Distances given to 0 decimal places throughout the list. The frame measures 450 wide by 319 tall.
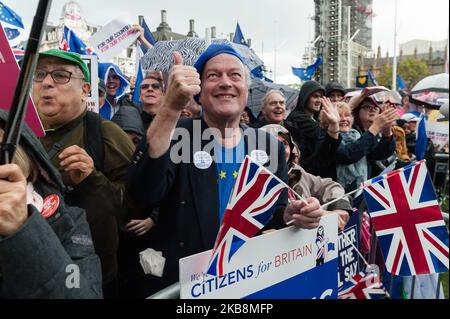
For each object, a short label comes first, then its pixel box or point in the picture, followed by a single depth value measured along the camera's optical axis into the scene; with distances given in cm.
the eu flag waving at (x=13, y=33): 480
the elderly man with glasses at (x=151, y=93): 338
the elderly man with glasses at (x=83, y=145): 174
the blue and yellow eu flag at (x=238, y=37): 626
